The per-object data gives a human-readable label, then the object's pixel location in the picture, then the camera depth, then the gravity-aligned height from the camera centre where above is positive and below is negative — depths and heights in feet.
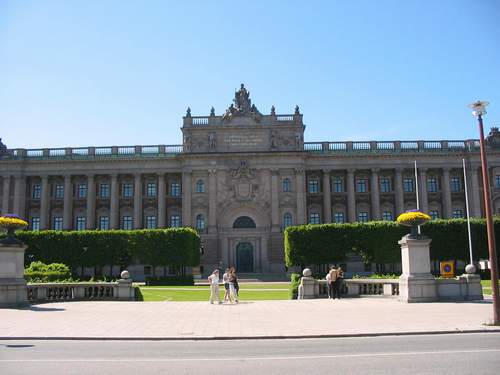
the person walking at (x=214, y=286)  94.63 -4.54
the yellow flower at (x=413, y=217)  91.50 +7.28
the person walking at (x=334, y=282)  97.96 -4.25
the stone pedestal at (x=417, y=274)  87.45 -2.71
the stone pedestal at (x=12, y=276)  83.05 -1.80
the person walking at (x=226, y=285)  97.50 -4.40
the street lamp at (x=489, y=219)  57.31 +4.53
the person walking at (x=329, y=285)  99.55 -4.85
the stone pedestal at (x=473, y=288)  89.51 -5.31
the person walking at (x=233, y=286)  96.22 -4.59
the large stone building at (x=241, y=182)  245.04 +38.63
